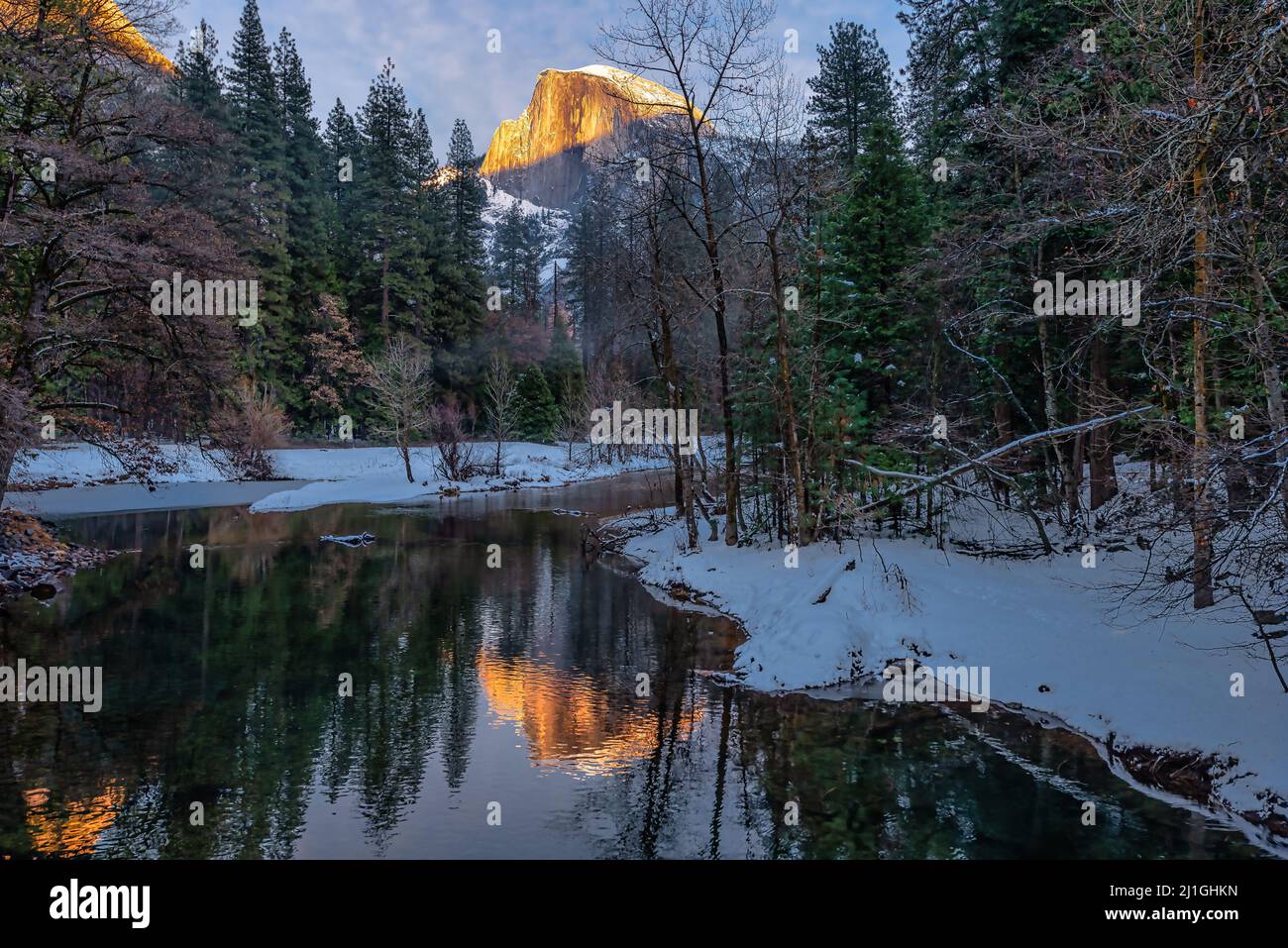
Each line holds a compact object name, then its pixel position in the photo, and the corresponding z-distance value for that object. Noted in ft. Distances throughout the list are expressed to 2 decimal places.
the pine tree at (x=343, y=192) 189.06
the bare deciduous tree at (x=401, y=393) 144.05
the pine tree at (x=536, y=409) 189.37
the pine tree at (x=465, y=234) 199.00
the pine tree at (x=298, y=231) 170.09
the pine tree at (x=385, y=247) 184.14
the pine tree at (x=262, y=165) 165.89
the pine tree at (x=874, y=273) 61.21
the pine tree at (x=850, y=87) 131.23
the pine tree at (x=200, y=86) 163.12
